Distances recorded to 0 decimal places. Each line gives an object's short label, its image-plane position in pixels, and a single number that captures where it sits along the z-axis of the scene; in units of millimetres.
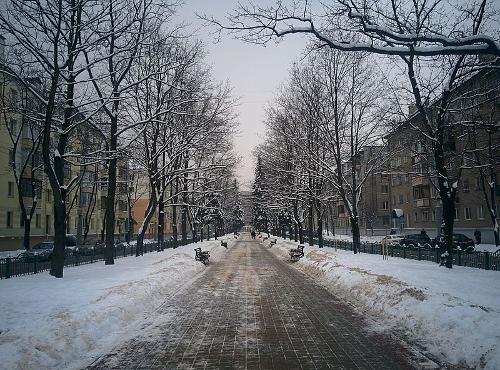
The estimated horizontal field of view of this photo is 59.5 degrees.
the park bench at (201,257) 27125
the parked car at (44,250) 31102
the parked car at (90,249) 37822
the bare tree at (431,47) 7871
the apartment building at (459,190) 21203
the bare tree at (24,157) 41525
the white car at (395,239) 44738
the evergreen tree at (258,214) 75112
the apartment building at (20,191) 39531
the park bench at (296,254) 29045
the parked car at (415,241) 41156
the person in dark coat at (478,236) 39662
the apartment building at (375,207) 75000
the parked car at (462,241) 34344
